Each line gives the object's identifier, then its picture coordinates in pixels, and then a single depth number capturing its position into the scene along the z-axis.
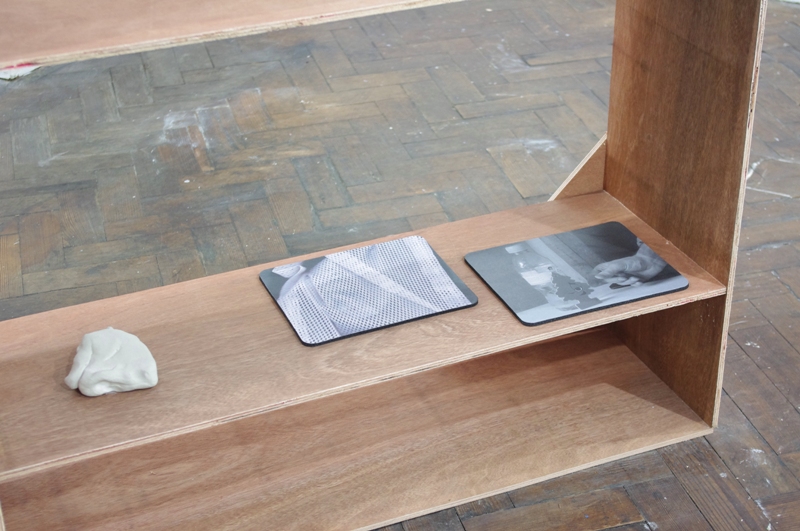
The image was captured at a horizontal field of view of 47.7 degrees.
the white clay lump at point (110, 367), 1.60
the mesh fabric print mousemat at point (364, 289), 1.80
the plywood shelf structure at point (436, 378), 1.64
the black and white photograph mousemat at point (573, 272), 1.82
